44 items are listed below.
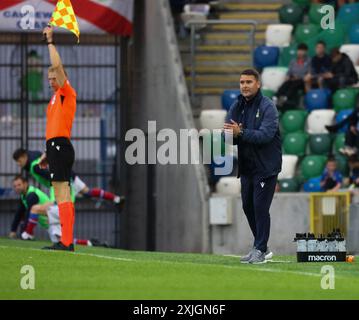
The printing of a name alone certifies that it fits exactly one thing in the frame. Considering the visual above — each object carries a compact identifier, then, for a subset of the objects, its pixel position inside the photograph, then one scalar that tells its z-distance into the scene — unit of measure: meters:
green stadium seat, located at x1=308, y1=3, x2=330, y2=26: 28.43
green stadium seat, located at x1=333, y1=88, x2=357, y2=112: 26.02
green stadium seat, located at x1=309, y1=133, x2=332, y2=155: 26.03
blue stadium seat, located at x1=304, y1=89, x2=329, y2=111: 26.45
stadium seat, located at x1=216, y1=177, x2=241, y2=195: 25.61
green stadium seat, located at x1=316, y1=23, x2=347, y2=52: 27.80
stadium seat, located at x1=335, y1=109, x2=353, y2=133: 25.58
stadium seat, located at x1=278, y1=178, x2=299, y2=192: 25.80
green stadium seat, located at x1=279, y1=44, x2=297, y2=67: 27.75
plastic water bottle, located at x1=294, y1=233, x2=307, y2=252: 16.31
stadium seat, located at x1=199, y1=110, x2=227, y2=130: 26.47
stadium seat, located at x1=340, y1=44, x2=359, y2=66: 27.09
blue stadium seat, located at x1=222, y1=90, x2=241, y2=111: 27.05
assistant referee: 17.47
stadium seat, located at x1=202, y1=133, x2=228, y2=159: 25.83
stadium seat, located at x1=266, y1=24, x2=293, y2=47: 28.12
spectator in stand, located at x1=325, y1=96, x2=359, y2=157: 24.91
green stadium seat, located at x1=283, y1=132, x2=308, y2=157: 26.17
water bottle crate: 16.39
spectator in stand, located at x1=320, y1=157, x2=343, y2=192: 24.66
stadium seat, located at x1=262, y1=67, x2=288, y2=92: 27.12
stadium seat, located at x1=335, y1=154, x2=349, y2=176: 25.17
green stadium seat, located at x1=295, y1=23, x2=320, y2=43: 28.16
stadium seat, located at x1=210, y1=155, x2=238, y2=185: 26.03
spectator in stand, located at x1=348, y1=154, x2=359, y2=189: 24.39
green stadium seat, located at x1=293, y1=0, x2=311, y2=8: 29.11
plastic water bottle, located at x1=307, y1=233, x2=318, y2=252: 16.36
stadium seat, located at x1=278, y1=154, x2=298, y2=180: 25.98
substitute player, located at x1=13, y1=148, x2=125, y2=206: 23.69
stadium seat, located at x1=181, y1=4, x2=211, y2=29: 28.83
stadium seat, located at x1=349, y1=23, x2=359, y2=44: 27.47
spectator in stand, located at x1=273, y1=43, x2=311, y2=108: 26.66
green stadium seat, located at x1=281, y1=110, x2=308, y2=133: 26.45
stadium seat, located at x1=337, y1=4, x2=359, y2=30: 28.19
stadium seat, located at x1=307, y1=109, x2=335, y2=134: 26.09
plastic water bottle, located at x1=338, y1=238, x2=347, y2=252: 16.52
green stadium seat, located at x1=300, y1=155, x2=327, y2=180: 25.45
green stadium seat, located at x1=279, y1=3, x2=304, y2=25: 28.88
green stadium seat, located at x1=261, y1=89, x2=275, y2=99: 26.81
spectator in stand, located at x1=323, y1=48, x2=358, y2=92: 26.33
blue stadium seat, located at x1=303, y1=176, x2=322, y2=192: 25.09
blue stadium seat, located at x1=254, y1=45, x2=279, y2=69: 27.72
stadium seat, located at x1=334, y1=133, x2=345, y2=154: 25.42
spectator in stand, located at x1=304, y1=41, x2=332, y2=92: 26.52
